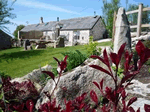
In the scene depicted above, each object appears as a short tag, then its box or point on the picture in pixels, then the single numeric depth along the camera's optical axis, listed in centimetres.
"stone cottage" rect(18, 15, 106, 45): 2370
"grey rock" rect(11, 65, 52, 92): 396
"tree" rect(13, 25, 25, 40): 4277
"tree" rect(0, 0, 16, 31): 1466
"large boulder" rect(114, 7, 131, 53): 493
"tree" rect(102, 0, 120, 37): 2852
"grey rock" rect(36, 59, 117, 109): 257
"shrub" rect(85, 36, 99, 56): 543
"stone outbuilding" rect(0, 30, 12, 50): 2141
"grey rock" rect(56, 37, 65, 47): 1680
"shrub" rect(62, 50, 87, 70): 415
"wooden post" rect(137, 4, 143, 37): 806
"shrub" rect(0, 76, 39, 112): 238
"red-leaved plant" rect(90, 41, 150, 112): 62
